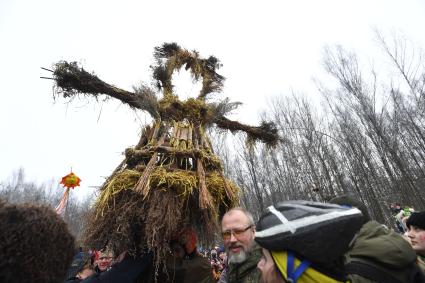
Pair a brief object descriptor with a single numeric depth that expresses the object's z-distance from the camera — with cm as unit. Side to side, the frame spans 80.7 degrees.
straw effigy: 216
